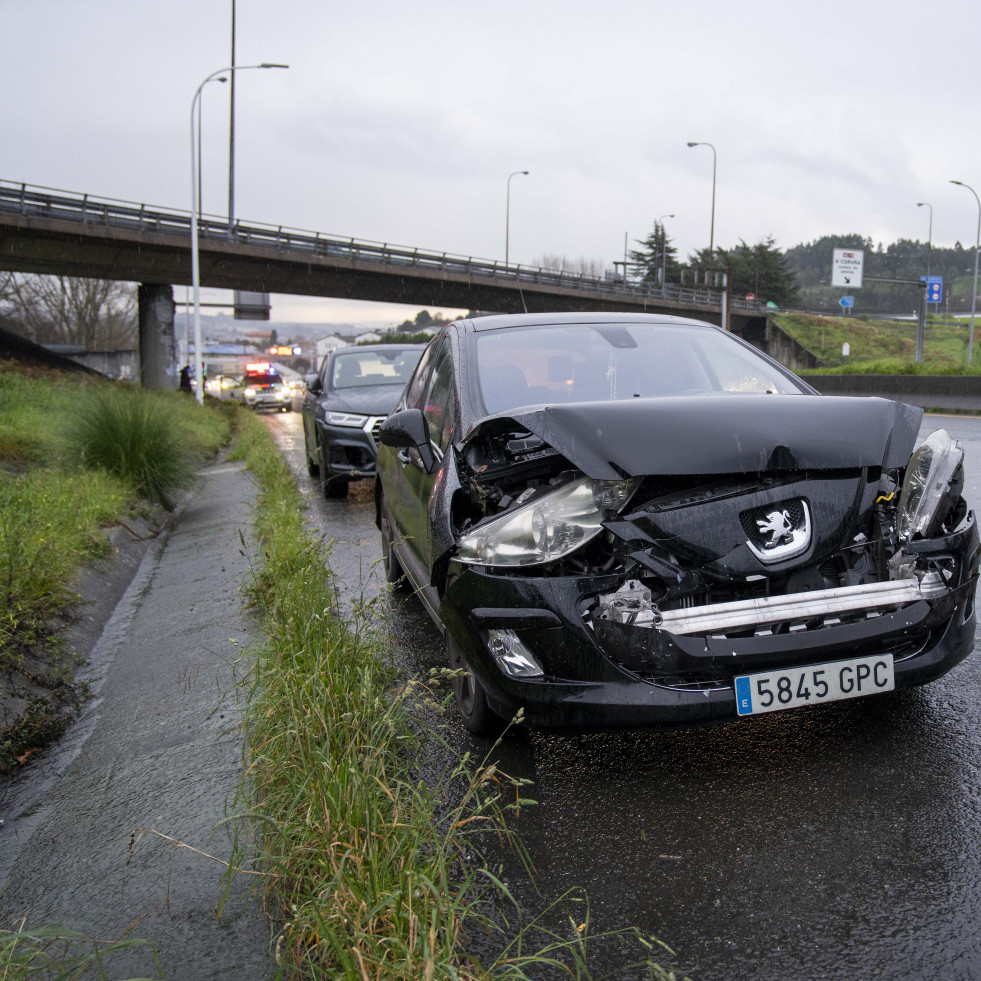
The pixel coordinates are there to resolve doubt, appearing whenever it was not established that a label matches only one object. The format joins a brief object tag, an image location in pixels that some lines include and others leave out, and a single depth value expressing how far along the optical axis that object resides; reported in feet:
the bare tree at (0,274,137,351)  198.59
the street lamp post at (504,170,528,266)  249.96
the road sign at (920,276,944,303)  155.63
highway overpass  128.47
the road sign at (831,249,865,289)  240.94
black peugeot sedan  9.57
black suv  35.06
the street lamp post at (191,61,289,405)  102.42
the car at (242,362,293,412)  157.07
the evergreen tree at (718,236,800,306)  352.28
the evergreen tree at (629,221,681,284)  367.39
